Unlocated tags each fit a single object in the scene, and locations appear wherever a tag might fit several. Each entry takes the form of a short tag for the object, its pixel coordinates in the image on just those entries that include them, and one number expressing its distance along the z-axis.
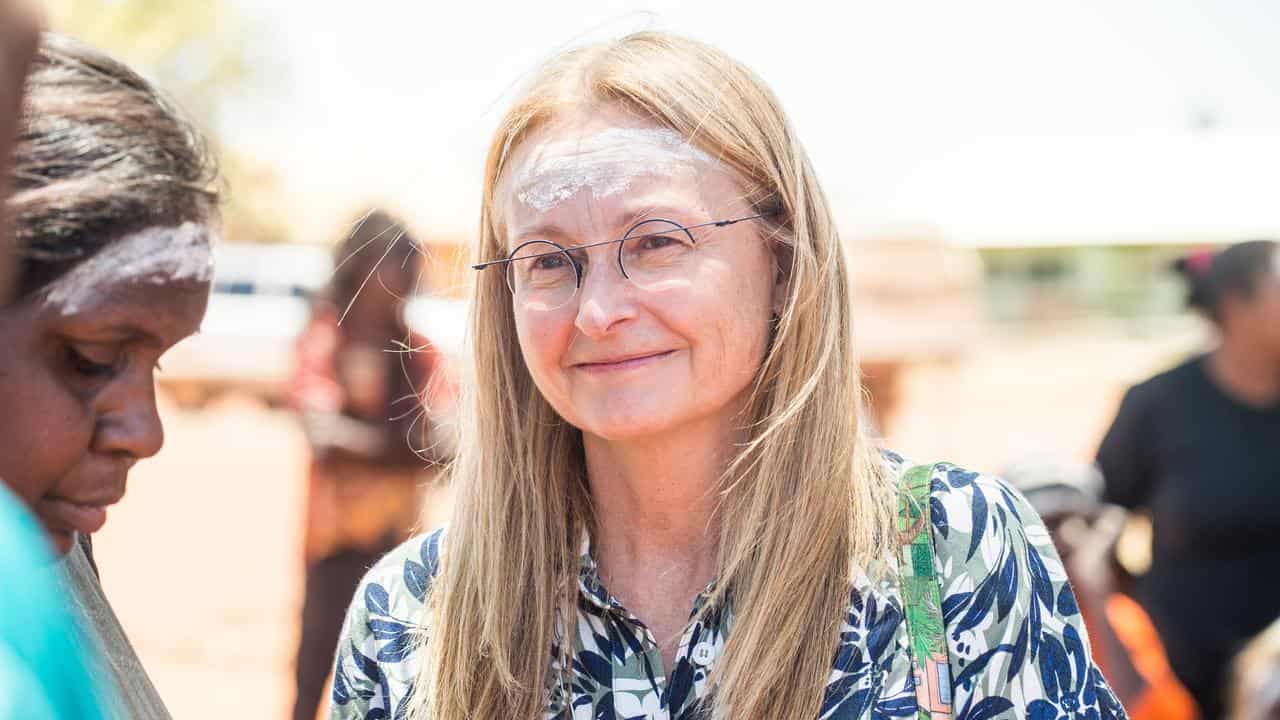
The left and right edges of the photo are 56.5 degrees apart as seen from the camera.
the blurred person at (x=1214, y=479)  3.61
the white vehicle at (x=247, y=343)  8.34
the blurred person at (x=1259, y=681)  2.91
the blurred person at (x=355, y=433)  4.27
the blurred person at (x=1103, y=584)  3.26
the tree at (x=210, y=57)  28.80
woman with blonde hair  1.69
